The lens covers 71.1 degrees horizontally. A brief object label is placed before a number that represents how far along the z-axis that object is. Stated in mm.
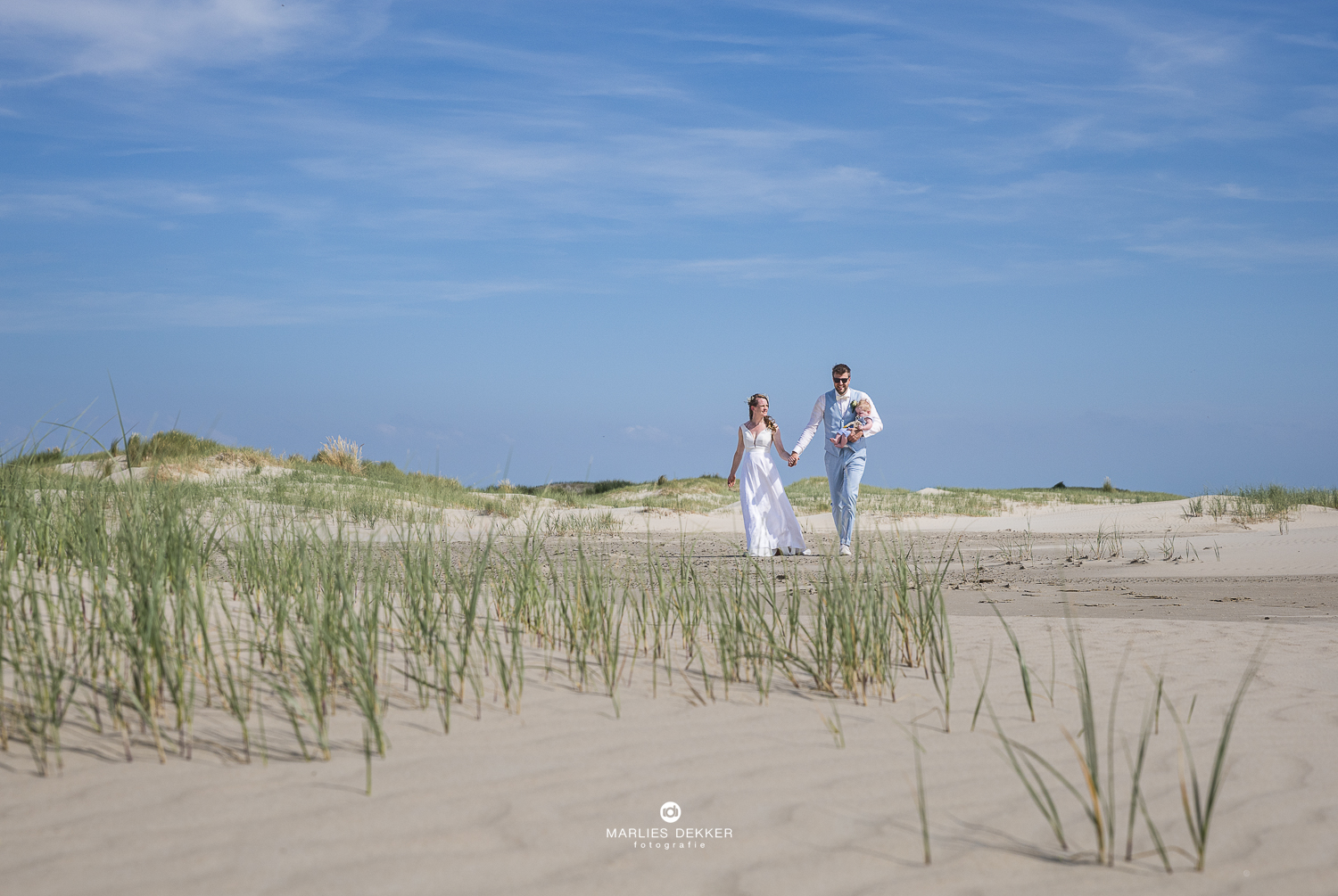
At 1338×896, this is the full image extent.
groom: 10414
